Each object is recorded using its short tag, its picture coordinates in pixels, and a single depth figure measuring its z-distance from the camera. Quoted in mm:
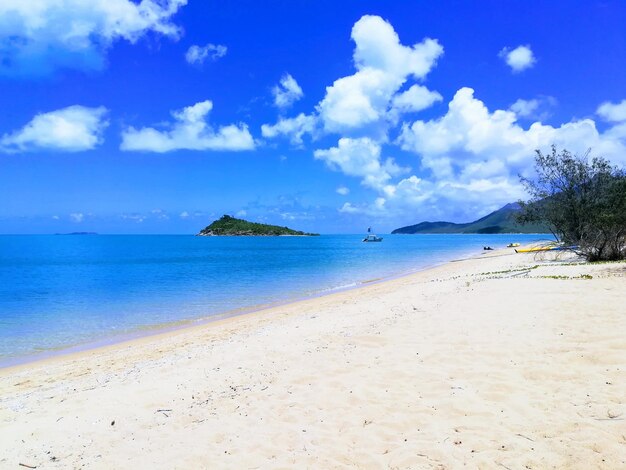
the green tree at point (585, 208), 22828
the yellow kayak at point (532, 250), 38328
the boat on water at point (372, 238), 147525
